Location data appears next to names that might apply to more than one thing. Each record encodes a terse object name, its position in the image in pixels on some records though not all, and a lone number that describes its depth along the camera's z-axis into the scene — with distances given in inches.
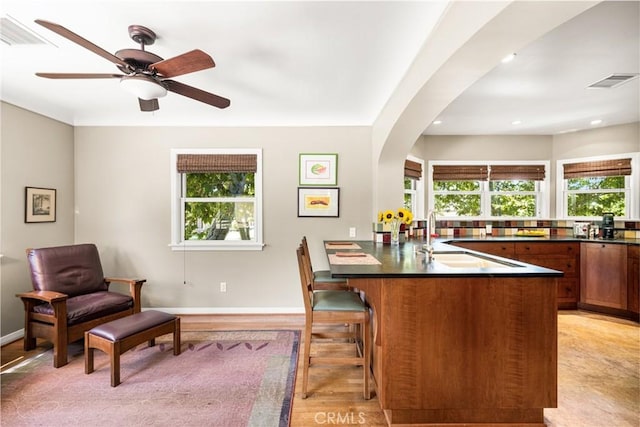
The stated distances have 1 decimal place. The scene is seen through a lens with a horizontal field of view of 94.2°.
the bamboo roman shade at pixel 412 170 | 163.2
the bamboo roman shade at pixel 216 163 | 146.5
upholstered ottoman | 86.5
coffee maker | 154.3
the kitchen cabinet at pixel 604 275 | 140.1
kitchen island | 70.2
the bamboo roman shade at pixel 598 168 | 158.2
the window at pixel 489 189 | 177.2
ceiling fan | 67.4
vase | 131.6
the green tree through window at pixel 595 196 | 161.6
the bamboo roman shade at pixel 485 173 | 177.0
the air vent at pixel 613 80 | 104.7
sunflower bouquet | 126.5
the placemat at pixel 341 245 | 118.7
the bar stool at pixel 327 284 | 105.6
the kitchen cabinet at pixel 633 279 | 135.3
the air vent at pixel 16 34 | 74.2
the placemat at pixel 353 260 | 83.8
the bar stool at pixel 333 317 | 79.7
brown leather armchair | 98.3
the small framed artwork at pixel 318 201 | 148.3
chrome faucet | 93.0
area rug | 74.2
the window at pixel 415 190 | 169.9
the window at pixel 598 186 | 157.9
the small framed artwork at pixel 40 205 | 123.8
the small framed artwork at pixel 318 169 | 148.4
